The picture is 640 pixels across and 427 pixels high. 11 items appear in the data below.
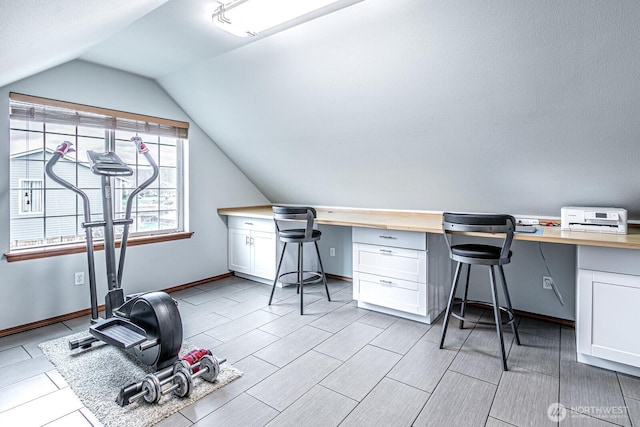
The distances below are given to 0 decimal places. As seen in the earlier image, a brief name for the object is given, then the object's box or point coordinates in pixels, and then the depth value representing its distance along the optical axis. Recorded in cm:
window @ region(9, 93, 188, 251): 293
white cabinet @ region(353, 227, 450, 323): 299
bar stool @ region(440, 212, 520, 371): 232
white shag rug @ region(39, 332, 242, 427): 184
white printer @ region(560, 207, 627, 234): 242
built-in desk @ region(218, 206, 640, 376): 212
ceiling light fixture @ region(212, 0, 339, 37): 203
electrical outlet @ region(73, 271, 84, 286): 321
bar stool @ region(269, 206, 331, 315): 332
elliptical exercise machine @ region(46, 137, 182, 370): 221
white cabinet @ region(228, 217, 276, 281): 403
